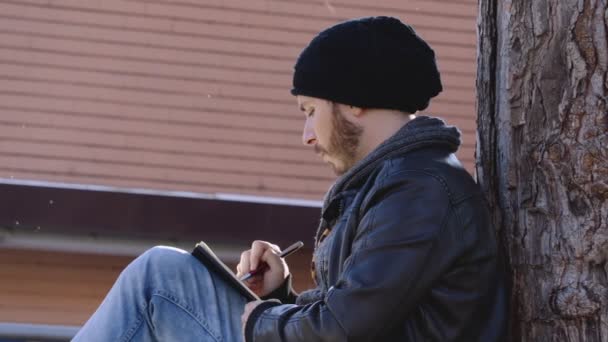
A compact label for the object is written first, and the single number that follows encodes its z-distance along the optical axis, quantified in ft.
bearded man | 16.47
